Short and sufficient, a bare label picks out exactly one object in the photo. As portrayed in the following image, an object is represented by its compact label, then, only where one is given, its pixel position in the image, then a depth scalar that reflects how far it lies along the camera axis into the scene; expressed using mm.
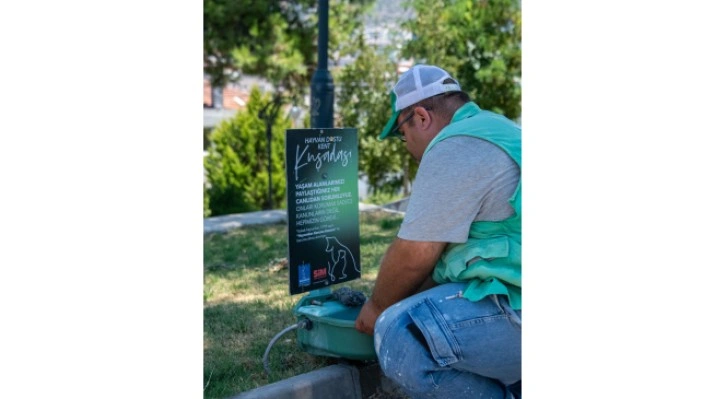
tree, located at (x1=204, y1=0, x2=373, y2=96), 14344
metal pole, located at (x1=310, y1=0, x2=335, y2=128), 6555
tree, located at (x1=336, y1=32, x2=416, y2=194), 13203
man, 3268
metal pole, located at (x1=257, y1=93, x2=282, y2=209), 11398
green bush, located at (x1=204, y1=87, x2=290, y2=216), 12859
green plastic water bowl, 3885
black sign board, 4082
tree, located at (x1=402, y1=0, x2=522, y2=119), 13641
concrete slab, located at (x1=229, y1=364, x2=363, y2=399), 3789
